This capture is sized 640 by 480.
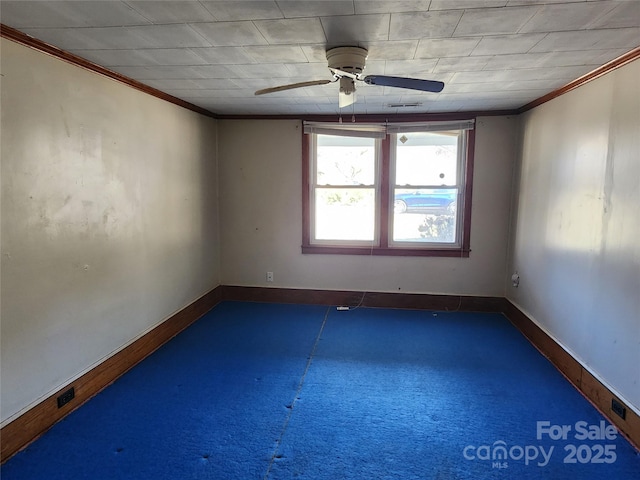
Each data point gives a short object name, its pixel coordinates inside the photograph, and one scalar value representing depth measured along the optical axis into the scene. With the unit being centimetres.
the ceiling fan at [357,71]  219
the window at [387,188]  441
